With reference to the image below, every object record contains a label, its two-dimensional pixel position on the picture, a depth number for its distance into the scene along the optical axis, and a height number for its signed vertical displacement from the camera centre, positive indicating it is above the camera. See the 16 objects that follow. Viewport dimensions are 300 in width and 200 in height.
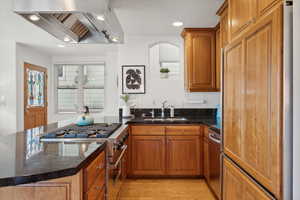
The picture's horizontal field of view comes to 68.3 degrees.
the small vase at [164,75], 3.96 +0.45
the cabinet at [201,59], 3.60 +0.67
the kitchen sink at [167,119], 3.53 -0.30
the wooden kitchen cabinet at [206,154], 2.98 -0.75
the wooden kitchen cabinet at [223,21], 2.62 +0.99
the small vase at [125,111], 3.69 -0.18
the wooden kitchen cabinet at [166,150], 3.26 -0.74
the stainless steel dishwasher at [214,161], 2.44 -0.72
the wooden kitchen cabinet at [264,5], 1.19 +0.54
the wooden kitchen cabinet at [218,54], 3.42 +0.71
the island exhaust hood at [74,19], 1.44 +0.60
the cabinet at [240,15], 1.44 +0.61
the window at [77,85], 5.96 +0.41
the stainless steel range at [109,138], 1.85 -0.33
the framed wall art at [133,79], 3.93 +0.38
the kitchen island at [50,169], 1.00 -0.33
